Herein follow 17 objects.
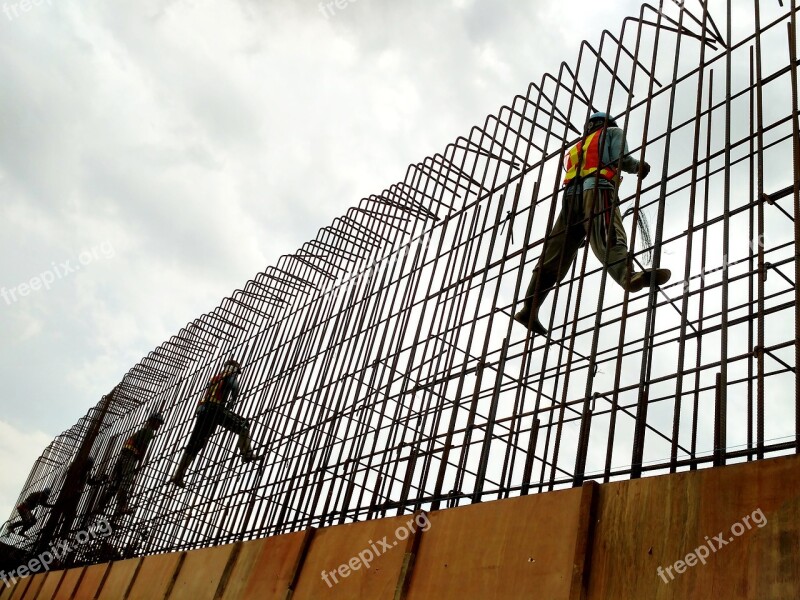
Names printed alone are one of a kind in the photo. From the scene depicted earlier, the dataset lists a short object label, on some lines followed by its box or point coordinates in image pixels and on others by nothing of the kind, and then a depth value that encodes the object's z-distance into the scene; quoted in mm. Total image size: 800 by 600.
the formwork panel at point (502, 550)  3494
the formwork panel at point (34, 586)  11641
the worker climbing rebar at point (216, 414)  9633
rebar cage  3812
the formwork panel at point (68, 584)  10034
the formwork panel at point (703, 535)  2719
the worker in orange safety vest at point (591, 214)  4988
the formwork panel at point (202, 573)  6543
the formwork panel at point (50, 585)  10836
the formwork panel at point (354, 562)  4574
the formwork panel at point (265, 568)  5625
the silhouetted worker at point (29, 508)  17453
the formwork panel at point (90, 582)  9242
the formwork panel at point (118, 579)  8339
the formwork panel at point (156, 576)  7359
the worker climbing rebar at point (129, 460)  12440
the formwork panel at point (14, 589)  12352
